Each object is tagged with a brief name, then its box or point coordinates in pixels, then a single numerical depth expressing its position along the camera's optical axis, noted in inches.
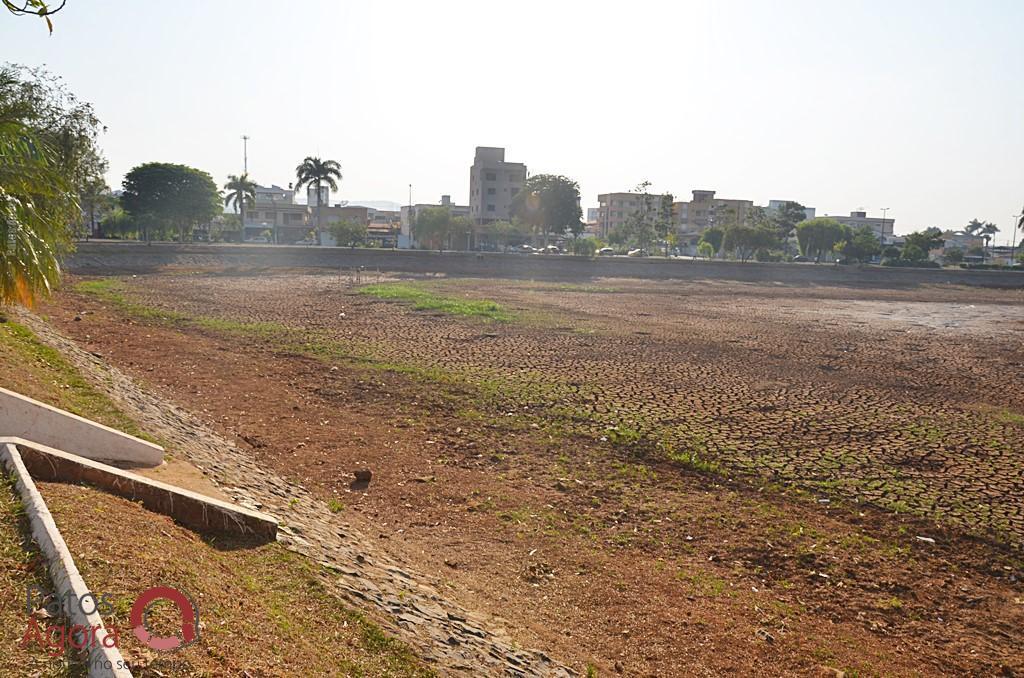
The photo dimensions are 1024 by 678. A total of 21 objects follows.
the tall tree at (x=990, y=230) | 6802.2
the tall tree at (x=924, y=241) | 3501.5
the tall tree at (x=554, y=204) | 3698.3
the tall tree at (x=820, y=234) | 3565.5
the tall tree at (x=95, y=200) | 1829.5
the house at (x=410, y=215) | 3944.6
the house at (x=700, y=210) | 5177.2
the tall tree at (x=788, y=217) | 4192.9
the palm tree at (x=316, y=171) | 3164.4
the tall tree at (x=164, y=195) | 2524.6
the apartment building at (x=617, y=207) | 5182.1
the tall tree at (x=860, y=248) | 3206.2
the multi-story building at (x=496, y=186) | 4210.1
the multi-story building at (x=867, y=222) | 6303.6
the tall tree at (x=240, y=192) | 3440.0
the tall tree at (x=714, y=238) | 3745.1
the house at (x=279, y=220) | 4121.6
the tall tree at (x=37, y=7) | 175.2
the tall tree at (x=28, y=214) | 305.1
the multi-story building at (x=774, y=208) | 6575.8
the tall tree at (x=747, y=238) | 3292.3
